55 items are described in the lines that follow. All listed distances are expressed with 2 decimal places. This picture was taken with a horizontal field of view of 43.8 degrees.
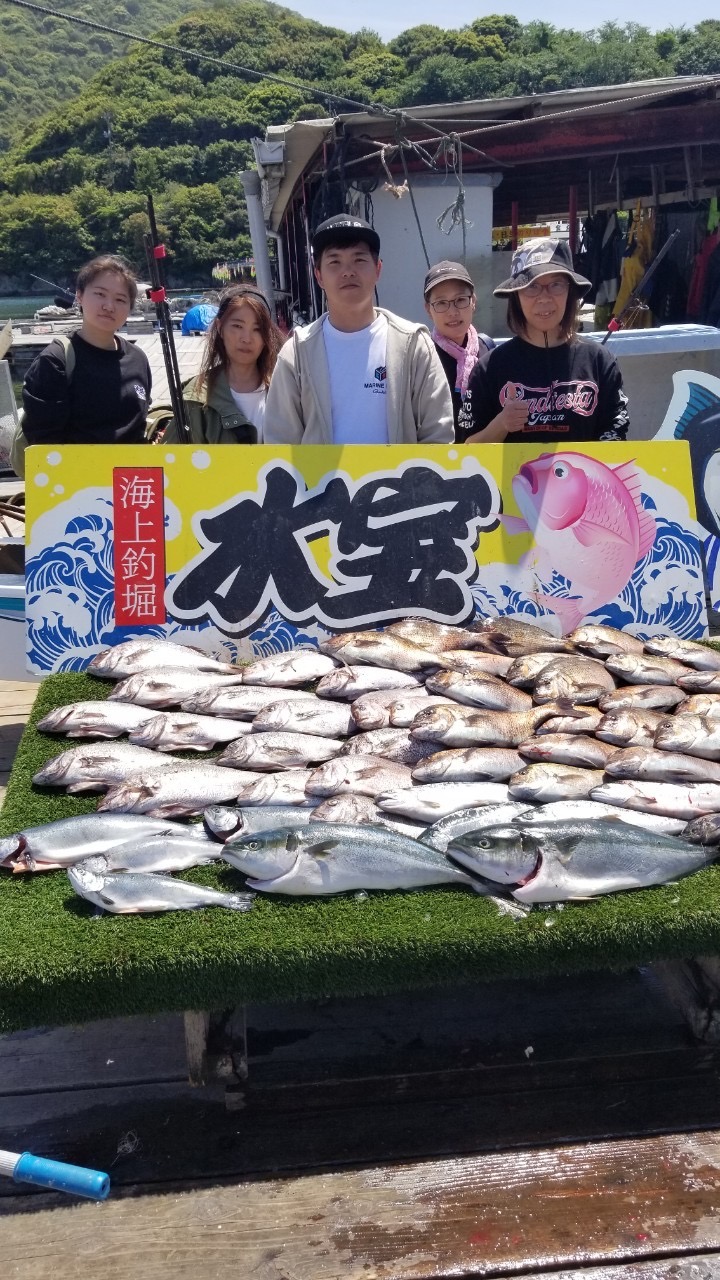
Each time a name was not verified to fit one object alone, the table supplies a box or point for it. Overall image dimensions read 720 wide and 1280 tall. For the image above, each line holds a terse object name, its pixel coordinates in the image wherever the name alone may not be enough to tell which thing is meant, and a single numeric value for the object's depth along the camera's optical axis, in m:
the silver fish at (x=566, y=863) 2.17
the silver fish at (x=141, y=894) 2.15
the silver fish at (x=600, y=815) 2.40
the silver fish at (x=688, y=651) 3.28
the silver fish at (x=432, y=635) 3.35
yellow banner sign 3.60
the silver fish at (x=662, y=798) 2.46
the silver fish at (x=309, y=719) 2.87
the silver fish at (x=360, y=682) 3.06
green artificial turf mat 2.01
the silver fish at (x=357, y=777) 2.51
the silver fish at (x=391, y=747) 2.70
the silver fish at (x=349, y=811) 2.38
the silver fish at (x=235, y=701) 3.04
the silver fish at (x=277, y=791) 2.52
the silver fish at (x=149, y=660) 3.35
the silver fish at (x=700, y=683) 3.09
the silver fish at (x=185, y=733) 2.88
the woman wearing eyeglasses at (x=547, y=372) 3.62
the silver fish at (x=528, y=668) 3.09
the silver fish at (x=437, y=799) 2.44
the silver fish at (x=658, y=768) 2.55
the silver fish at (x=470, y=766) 2.56
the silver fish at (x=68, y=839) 2.36
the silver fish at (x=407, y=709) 2.86
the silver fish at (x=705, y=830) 2.37
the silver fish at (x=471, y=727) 2.71
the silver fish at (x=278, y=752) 2.70
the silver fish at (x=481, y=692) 2.94
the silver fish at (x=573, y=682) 2.99
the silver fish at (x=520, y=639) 3.33
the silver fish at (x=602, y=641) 3.32
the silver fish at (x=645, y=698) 2.95
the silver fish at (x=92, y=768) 2.71
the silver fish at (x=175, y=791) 2.50
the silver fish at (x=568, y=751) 2.64
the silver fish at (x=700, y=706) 2.84
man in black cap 3.47
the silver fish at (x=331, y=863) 2.19
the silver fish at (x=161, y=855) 2.26
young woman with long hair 3.91
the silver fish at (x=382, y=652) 3.18
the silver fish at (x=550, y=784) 2.51
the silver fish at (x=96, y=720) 2.99
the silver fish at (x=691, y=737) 2.64
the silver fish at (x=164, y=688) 3.14
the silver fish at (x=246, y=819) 2.36
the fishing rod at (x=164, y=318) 4.13
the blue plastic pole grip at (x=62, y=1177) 1.83
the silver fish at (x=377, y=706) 2.87
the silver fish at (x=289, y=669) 3.20
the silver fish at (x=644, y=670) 3.16
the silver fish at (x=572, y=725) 2.77
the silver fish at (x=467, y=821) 2.32
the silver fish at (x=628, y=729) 2.71
